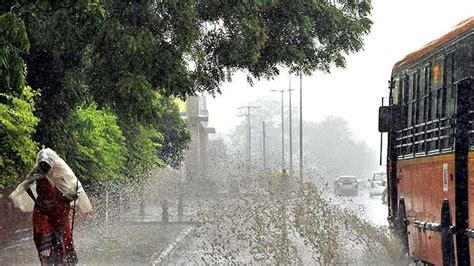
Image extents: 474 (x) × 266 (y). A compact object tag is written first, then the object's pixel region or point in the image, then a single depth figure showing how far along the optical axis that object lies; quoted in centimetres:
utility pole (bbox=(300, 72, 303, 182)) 7148
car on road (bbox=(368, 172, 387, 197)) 6963
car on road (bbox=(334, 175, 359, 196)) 7738
